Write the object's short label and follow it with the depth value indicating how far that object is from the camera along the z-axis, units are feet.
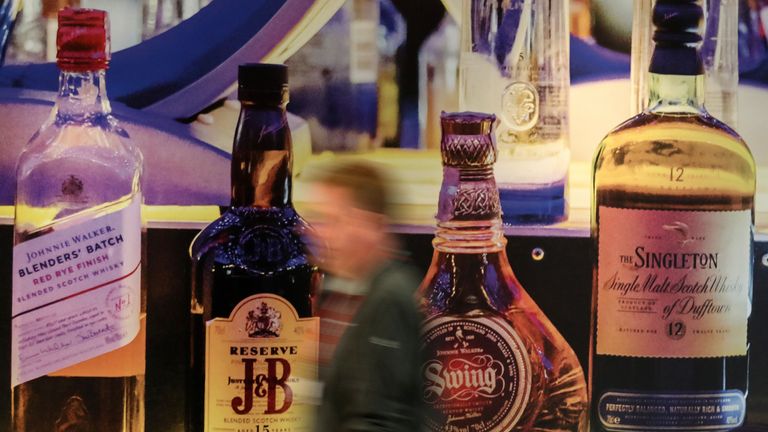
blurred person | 16.53
